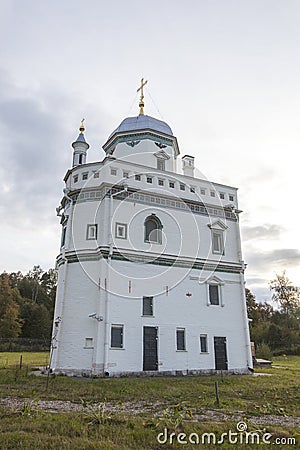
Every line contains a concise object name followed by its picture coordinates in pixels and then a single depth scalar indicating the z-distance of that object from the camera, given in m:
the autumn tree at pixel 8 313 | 49.97
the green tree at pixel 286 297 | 53.03
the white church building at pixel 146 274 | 19.56
